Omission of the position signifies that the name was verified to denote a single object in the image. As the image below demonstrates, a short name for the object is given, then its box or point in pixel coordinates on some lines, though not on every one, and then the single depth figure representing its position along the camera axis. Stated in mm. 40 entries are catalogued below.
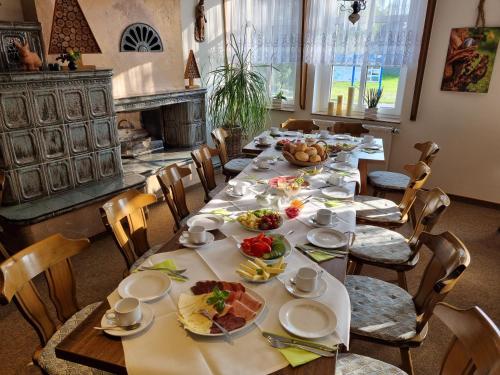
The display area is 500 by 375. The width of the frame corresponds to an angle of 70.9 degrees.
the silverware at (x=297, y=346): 989
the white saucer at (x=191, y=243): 1498
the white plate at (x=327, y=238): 1524
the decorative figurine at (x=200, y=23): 4206
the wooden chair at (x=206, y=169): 2638
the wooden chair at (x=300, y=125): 4020
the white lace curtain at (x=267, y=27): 4312
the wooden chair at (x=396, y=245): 1890
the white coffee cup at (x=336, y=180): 2234
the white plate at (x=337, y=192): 2049
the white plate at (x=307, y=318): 1056
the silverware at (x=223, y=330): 1036
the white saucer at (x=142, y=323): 1037
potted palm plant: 4277
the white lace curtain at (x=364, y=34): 3654
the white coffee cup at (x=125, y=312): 1056
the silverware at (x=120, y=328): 1054
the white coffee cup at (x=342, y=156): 2707
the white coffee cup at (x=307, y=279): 1209
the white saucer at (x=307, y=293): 1201
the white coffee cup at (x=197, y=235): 1516
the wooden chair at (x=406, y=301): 1387
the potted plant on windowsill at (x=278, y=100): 4758
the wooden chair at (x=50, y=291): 1302
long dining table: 953
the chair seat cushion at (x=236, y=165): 3145
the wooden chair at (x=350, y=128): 3820
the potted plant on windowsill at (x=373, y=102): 4129
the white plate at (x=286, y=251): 1373
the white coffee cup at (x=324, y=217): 1692
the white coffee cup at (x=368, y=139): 3233
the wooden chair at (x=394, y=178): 2976
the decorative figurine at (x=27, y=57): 2496
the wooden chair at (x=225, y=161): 3162
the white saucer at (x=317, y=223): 1693
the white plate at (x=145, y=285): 1212
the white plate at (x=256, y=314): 1033
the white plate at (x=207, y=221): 1675
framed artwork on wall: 3354
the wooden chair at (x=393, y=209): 2344
